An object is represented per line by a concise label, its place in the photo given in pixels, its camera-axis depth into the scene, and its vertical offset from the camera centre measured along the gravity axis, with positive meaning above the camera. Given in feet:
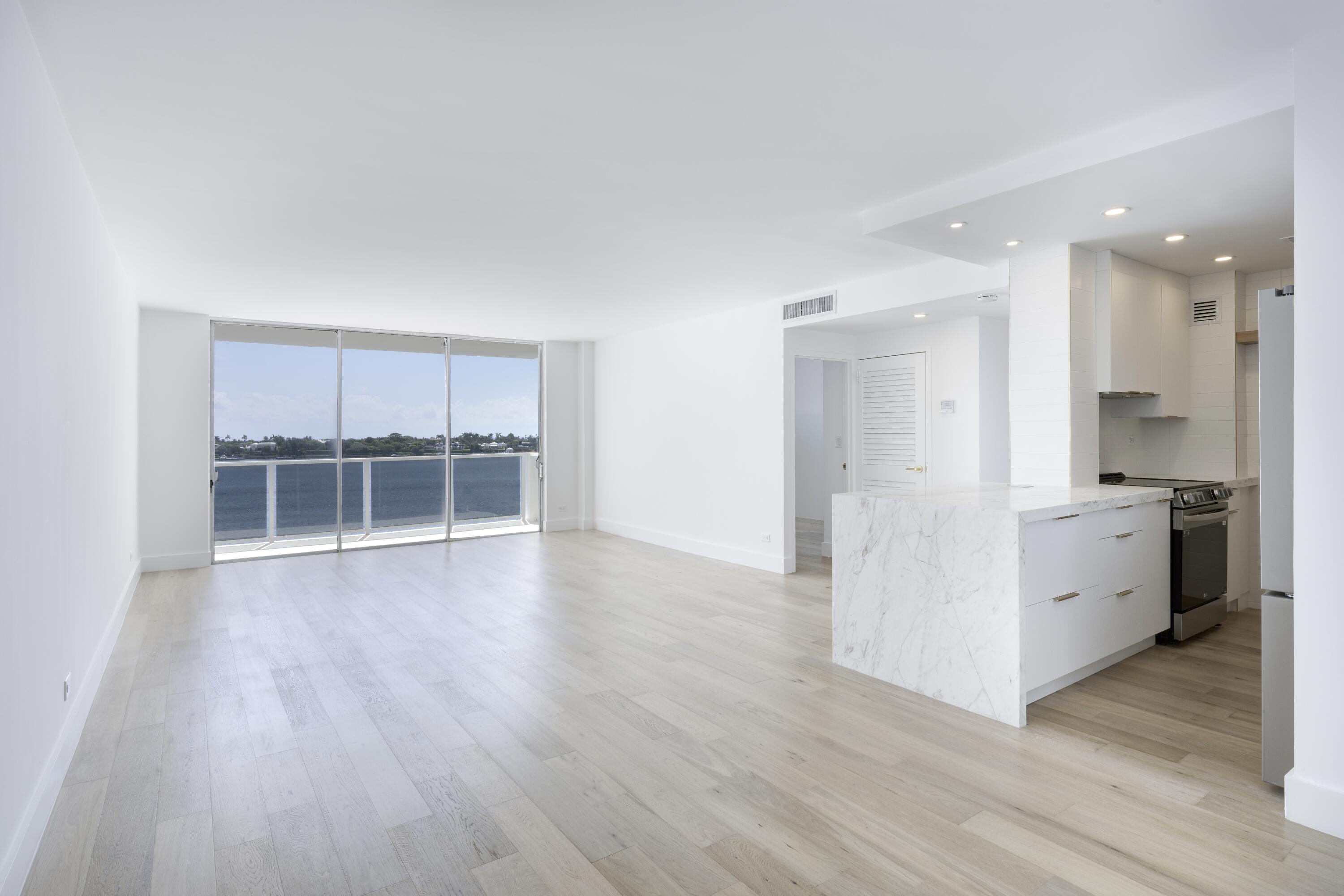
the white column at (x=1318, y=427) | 7.30 +0.19
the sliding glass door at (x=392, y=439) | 26.45 +0.30
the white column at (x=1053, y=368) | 13.93 +1.60
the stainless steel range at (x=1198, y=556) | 13.74 -2.28
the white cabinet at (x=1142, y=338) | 14.42 +2.38
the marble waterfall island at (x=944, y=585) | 10.29 -2.31
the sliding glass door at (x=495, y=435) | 28.91 +0.46
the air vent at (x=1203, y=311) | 16.57 +3.24
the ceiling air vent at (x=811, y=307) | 19.94 +4.12
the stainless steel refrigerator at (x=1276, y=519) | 8.27 -0.94
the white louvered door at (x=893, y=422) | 21.79 +0.77
